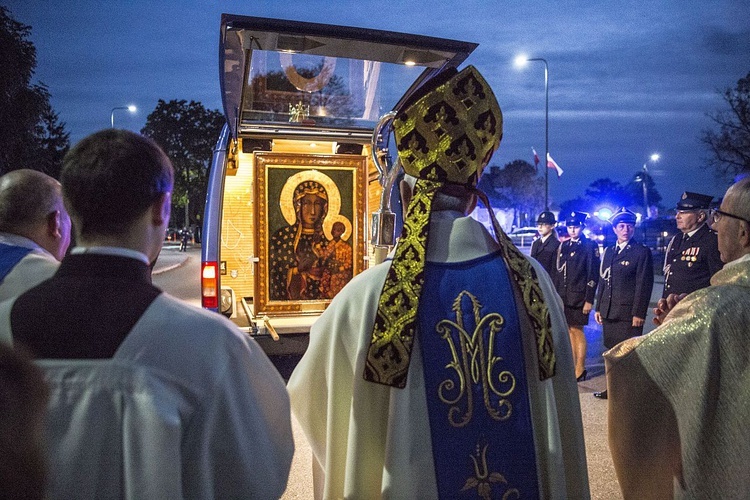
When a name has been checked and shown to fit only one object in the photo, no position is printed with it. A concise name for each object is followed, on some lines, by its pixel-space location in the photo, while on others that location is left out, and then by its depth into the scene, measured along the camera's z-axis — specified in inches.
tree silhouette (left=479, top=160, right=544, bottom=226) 3011.8
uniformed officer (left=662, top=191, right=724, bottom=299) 239.5
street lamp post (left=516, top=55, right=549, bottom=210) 1009.2
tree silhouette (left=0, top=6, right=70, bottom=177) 673.6
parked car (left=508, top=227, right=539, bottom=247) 2084.6
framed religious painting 294.2
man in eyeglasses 98.7
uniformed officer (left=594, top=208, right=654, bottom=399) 256.2
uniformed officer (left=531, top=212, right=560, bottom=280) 321.5
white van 245.0
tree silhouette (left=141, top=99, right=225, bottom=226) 1701.5
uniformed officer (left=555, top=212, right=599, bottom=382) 282.5
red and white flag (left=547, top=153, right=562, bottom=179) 1008.5
